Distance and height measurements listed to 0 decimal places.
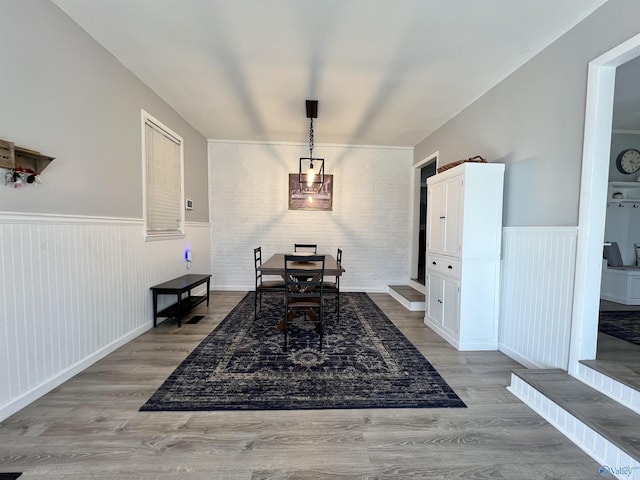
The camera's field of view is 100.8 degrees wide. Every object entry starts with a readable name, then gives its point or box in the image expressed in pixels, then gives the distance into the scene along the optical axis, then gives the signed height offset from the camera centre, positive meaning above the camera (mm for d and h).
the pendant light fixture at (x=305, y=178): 4836 +820
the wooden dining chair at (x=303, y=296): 2660 -786
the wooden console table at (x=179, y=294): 3074 -867
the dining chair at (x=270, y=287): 3399 -837
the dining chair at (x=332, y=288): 3391 -838
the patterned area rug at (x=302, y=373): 1824 -1235
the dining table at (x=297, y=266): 2840 -505
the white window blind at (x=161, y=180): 3049 +524
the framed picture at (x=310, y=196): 4906 +497
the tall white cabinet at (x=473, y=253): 2574 -279
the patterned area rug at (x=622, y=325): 2562 -1054
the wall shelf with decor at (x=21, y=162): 1538 +354
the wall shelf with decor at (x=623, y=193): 3935 +527
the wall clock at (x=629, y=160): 3994 +1031
